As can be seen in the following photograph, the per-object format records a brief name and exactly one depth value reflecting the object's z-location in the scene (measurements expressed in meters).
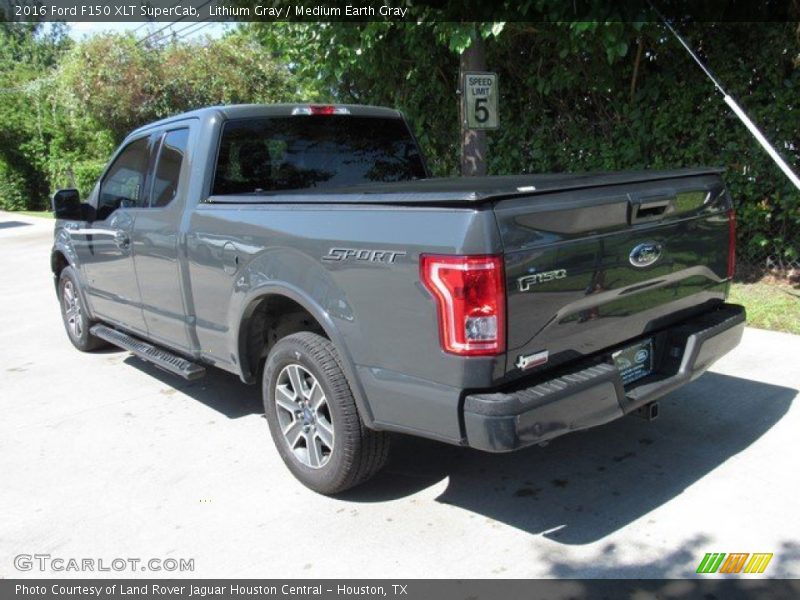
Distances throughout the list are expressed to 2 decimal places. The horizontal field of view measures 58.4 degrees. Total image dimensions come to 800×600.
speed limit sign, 6.67
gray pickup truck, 2.79
